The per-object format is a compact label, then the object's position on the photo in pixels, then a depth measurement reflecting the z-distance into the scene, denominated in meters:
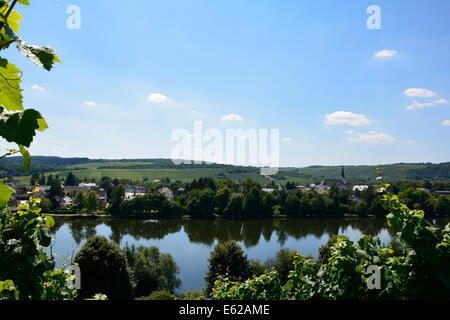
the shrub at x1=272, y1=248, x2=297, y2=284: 18.55
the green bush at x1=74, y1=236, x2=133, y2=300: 14.59
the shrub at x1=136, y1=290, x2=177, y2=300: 14.80
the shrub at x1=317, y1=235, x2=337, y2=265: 15.77
